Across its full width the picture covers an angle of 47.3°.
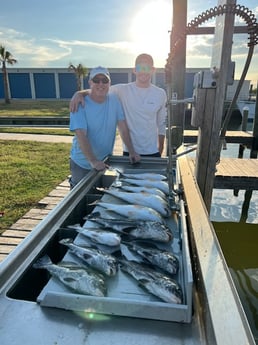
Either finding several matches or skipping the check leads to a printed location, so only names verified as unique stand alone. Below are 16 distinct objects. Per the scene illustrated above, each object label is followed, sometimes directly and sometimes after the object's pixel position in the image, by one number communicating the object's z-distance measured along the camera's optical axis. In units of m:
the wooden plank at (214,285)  1.04
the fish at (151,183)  2.49
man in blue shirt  3.01
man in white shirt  3.66
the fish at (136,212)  1.91
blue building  37.77
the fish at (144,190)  2.32
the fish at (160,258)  1.45
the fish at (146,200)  2.08
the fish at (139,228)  1.70
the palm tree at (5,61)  33.25
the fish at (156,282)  1.25
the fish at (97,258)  1.43
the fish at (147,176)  2.74
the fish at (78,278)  1.28
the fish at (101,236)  1.65
